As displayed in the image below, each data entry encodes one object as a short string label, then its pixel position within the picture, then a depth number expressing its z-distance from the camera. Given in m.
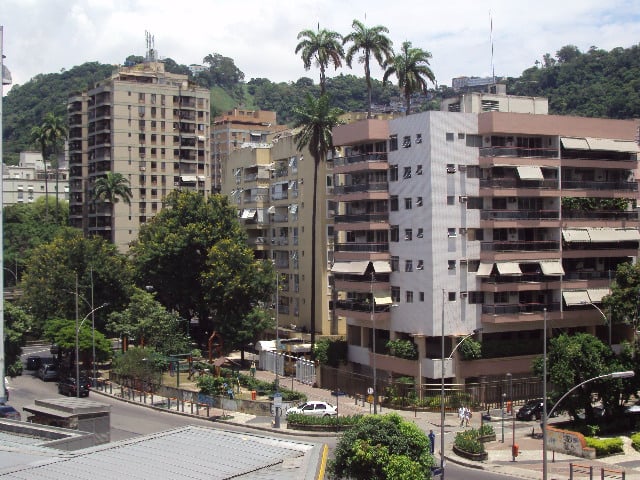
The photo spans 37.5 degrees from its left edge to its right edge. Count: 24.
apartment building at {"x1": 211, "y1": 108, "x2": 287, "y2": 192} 165.00
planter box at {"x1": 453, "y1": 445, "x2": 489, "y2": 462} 52.91
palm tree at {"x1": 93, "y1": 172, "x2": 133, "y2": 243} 115.50
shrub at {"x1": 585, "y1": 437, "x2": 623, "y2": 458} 53.66
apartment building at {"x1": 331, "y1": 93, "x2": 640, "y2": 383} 70.50
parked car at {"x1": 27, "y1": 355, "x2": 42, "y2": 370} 86.03
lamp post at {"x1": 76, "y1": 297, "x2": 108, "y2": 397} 68.94
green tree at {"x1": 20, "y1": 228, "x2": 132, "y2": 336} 86.56
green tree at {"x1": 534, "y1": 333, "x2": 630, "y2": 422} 58.16
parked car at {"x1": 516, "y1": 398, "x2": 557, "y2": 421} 64.00
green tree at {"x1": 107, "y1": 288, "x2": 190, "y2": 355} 82.56
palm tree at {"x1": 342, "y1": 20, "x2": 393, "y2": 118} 86.44
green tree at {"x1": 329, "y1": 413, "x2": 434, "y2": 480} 36.56
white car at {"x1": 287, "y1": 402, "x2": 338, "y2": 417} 63.19
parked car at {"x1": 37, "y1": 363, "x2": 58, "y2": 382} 80.81
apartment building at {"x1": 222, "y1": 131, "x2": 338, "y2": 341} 91.44
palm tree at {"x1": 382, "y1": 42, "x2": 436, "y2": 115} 84.88
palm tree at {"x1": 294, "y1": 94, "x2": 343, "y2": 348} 81.06
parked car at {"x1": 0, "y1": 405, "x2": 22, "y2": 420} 54.00
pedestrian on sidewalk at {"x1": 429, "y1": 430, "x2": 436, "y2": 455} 52.08
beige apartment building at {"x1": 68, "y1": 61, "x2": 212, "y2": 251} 124.25
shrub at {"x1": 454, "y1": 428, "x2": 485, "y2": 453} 53.22
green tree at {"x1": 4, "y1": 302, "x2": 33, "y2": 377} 73.75
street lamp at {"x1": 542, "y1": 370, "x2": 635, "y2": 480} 42.12
